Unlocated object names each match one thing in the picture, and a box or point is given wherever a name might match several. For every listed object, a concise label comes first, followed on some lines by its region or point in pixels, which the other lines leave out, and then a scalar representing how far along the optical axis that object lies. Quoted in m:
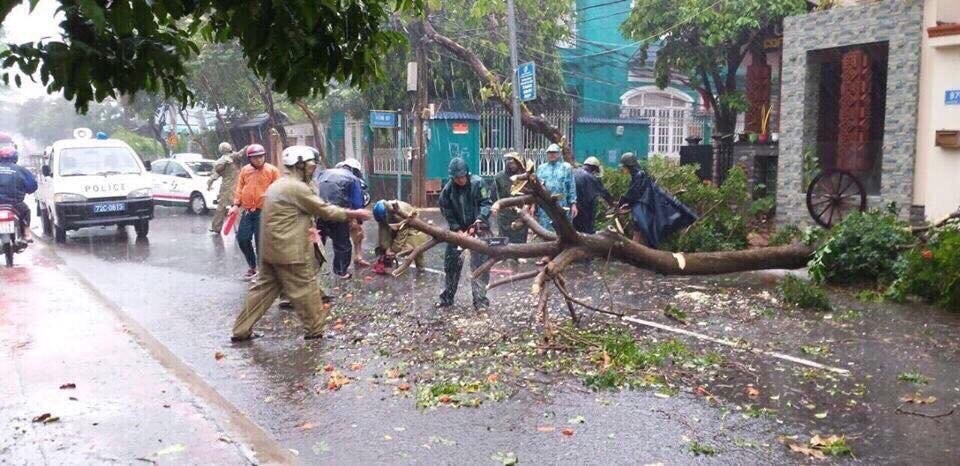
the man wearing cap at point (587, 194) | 11.25
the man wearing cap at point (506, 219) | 12.65
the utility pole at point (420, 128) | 21.23
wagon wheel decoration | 12.28
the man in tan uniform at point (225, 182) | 15.91
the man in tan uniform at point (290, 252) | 7.43
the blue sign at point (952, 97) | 10.69
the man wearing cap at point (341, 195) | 10.54
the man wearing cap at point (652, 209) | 11.32
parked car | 22.11
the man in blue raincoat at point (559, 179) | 11.20
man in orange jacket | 10.41
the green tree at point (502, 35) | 21.41
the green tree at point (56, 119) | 50.56
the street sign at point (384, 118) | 19.89
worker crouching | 7.57
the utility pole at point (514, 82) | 15.59
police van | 14.83
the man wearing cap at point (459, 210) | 8.70
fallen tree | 7.10
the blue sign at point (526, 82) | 15.49
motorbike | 11.42
